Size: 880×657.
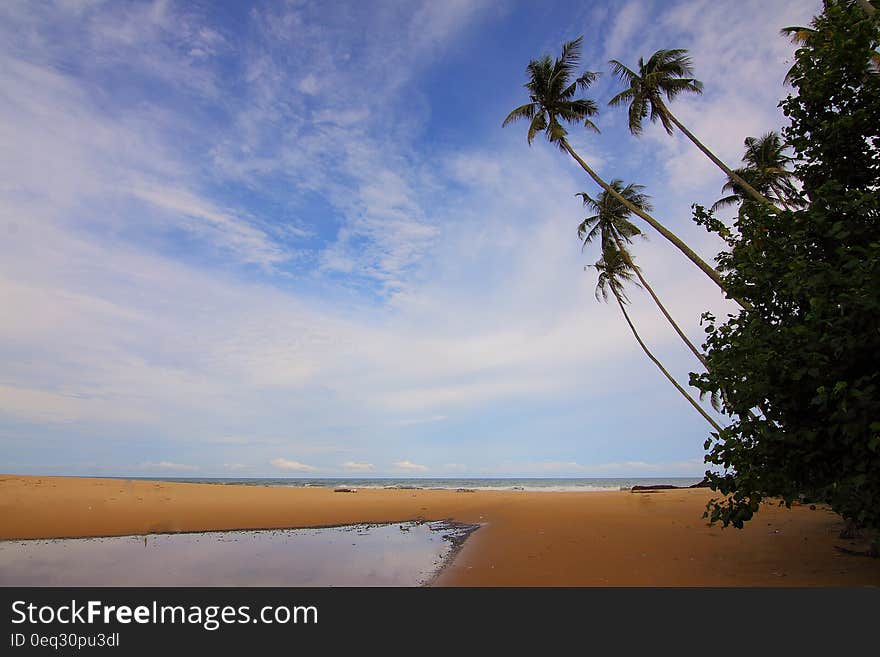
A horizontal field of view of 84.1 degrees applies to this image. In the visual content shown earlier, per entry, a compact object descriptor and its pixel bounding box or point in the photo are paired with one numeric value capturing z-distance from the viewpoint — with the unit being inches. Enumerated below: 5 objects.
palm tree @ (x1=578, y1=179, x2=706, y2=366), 985.5
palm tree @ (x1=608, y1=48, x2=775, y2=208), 716.0
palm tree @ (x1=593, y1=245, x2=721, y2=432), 1027.3
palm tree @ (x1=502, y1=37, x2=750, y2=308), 837.8
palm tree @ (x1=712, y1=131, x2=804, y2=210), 799.7
